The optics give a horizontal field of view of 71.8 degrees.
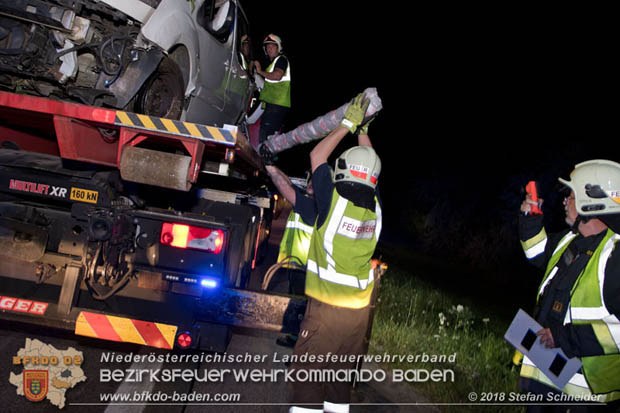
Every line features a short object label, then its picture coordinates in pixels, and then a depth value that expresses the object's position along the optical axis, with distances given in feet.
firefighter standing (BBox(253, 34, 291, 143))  19.53
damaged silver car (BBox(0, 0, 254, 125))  9.29
